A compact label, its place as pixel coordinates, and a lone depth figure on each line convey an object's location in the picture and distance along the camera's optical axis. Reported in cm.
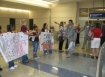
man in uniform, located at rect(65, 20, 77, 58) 607
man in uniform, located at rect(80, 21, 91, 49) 837
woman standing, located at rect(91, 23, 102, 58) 592
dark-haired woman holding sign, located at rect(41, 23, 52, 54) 663
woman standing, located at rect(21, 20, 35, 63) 512
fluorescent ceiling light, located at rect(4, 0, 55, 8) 1125
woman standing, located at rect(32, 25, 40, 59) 575
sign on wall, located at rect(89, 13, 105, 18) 1146
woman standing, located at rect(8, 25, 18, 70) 462
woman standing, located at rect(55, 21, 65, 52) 738
